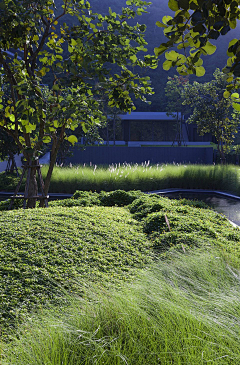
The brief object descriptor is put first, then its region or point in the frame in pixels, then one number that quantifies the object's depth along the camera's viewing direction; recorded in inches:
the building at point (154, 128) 1775.3
